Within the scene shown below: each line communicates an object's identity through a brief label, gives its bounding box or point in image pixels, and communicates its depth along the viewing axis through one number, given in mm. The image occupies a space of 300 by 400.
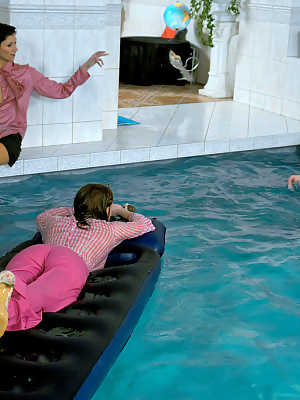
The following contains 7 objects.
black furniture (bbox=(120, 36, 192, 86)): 10430
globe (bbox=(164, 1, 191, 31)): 10438
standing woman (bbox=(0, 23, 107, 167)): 5387
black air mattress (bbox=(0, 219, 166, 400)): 2379
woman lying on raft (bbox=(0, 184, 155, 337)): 2715
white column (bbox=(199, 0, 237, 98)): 9359
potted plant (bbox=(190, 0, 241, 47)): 9133
